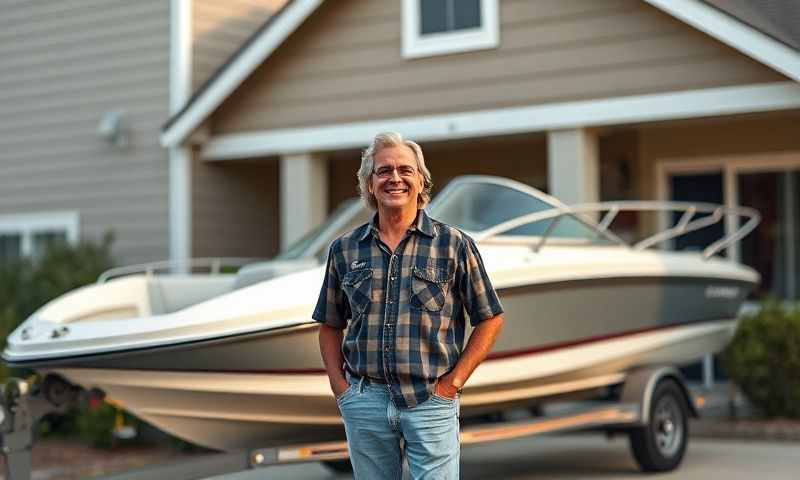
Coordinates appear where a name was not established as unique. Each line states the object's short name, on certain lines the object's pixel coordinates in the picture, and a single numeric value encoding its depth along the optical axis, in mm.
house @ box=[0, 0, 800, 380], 9281
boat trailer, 5660
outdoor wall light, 11688
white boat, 5594
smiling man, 3650
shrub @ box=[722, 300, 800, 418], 9383
